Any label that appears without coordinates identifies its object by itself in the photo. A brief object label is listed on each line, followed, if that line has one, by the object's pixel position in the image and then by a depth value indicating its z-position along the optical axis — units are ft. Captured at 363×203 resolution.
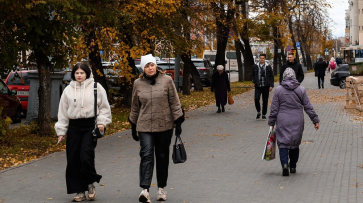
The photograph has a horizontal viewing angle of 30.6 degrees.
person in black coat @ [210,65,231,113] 65.31
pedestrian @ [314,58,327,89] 110.63
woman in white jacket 23.58
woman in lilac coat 28.89
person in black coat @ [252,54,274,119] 54.44
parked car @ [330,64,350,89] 116.78
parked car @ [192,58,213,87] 129.39
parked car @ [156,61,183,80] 116.57
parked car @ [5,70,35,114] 71.67
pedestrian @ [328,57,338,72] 179.98
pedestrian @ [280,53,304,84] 51.90
